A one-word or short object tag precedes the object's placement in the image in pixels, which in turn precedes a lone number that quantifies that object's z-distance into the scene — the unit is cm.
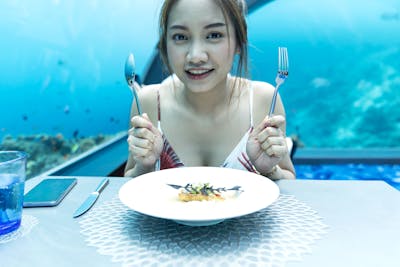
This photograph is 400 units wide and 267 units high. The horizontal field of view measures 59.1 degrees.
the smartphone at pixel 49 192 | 88
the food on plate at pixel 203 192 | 80
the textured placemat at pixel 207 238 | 60
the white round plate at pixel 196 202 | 67
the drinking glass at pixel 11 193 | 71
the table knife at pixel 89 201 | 82
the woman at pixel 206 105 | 109
